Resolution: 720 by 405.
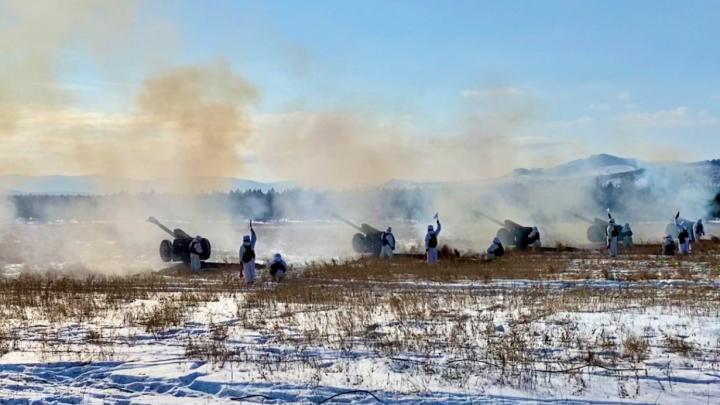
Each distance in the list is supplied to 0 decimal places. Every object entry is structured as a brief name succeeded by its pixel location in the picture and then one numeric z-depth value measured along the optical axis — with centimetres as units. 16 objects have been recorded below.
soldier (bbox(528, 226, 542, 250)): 4875
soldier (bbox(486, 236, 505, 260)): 4044
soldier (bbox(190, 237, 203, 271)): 3472
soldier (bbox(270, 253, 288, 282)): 2742
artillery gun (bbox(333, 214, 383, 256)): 4638
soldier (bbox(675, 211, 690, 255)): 4094
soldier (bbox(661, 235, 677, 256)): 3972
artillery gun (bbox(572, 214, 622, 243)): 5744
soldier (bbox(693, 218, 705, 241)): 5429
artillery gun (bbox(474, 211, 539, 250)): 4941
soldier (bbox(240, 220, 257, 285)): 2741
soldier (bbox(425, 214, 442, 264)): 3609
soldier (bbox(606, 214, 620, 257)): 3972
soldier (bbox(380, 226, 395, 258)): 4228
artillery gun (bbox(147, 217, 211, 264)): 3780
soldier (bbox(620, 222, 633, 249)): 4828
